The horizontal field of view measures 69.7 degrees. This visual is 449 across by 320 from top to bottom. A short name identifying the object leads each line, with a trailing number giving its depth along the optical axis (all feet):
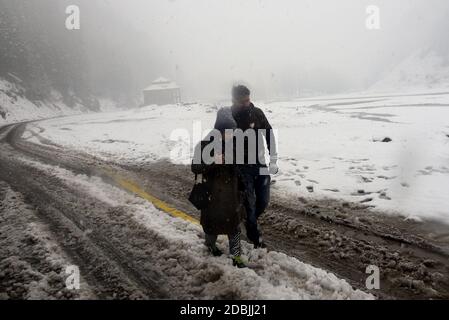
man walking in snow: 14.34
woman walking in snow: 12.67
